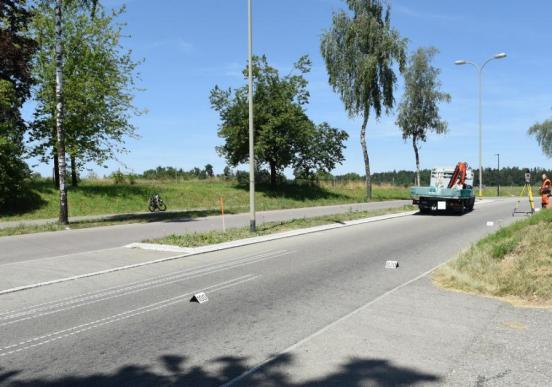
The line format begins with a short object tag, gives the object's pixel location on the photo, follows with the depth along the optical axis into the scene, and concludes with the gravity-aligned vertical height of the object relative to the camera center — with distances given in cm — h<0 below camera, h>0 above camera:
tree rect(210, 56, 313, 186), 3912 +523
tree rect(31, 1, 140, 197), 2247 +494
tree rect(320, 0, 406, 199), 4128 +1071
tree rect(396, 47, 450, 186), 4944 +808
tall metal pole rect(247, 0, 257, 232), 1678 +214
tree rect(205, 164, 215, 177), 5004 +113
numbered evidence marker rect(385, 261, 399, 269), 1038 -182
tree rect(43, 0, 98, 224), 2012 +309
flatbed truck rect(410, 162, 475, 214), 2446 -79
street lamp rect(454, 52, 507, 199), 3762 +523
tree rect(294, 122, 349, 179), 4266 +256
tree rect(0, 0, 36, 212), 2464 +497
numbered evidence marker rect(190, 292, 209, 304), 741 -176
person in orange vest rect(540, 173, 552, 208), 2287 -56
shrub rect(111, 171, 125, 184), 3218 +55
